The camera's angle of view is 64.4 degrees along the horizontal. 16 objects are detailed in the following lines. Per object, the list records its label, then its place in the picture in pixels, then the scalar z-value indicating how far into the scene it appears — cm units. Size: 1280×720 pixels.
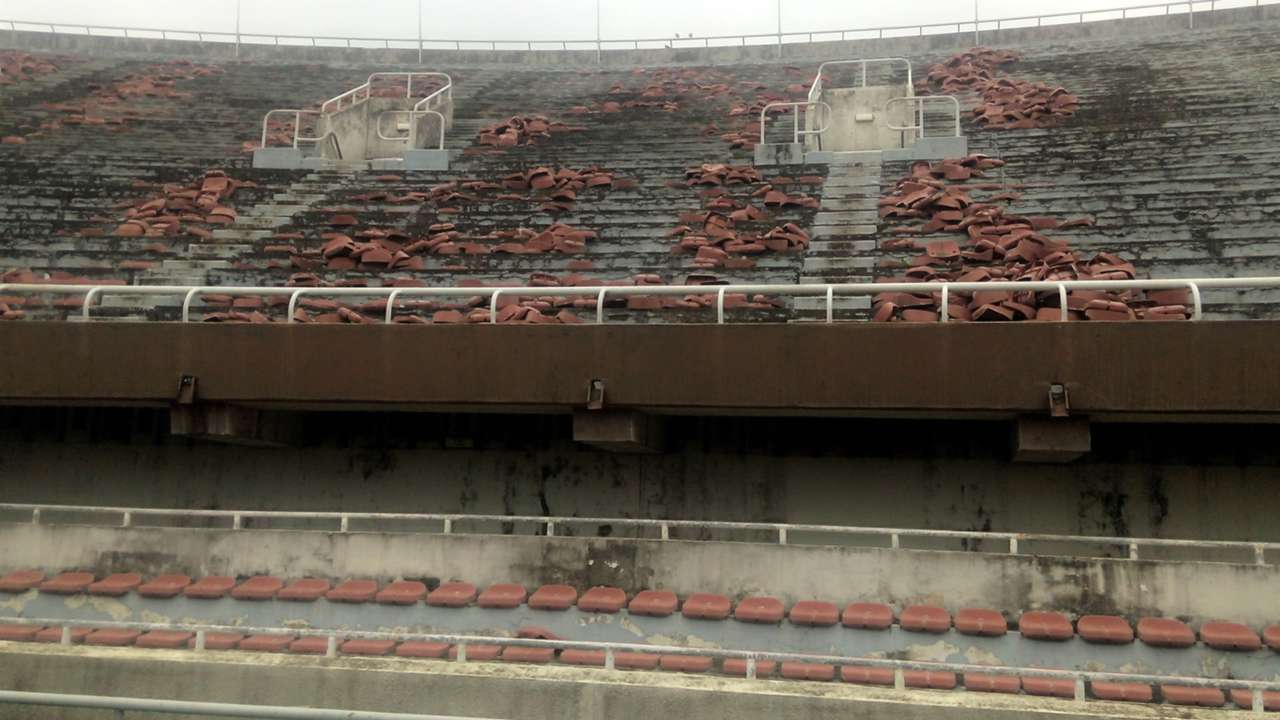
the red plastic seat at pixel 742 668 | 784
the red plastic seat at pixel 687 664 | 780
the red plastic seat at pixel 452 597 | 881
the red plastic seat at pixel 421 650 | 810
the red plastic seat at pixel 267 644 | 838
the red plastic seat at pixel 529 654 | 818
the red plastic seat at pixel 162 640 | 824
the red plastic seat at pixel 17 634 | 834
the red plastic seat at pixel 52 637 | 830
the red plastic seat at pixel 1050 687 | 718
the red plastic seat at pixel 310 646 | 841
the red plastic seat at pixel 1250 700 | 686
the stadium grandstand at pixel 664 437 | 770
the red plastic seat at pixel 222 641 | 822
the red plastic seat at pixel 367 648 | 817
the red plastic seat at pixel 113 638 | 832
